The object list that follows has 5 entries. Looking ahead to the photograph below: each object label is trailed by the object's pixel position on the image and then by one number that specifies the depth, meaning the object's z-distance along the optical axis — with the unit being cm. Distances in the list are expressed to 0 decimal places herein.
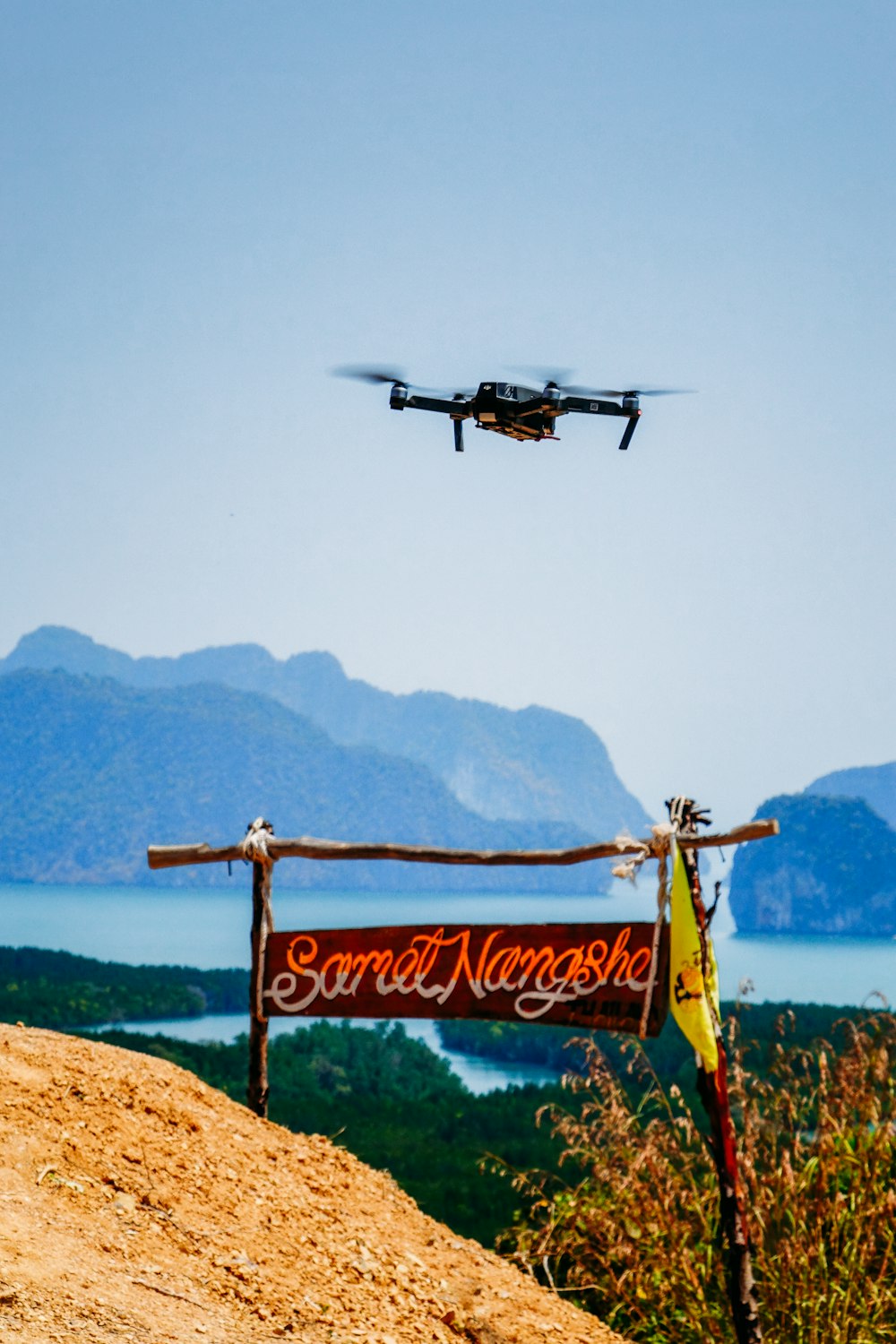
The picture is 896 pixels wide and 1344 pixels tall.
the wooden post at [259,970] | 2023
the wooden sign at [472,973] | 1789
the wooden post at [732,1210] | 1711
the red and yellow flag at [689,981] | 1739
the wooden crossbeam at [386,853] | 1889
